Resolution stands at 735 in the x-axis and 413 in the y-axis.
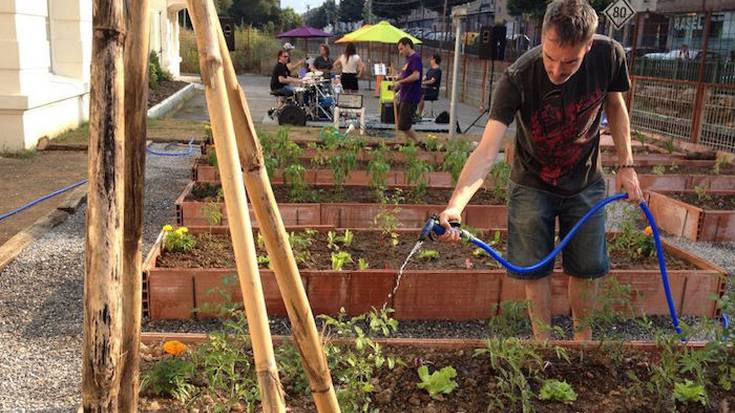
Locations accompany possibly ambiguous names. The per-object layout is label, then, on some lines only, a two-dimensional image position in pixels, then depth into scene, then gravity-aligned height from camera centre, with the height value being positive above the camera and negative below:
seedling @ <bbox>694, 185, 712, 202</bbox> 6.47 -1.03
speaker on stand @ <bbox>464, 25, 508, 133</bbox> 15.47 +0.84
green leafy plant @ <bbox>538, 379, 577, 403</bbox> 2.67 -1.22
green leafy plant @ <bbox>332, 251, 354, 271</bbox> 4.22 -1.18
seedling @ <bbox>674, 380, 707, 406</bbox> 2.61 -1.18
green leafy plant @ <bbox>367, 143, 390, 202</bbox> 5.91 -0.95
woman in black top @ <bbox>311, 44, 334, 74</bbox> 16.58 +0.16
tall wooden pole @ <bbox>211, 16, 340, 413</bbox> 1.72 -0.40
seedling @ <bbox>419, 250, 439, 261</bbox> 4.64 -1.23
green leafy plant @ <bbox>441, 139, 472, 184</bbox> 6.82 -0.86
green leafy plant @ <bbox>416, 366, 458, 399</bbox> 2.71 -1.23
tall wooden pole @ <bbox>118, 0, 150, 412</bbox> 1.62 -0.32
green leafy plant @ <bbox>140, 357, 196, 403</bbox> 2.70 -1.25
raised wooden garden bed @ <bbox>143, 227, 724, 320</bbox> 3.98 -1.27
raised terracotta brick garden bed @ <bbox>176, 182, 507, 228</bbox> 5.45 -1.16
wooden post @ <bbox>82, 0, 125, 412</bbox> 1.49 -0.28
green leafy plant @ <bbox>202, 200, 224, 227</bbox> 4.89 -1.06
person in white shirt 16.30 +0.08
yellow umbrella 19.33 +1.12
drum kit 14.49 -0.62
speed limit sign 10.66 +1.11
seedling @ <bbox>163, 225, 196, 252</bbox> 4.50 -1.17
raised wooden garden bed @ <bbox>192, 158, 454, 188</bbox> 6.61 -1.05
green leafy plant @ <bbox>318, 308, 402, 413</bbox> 2.59 -1.21
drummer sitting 13.76 -0.21
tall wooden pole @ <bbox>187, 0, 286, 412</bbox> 1.57 -0.24
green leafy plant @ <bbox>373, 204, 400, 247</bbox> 4.86 -1.12
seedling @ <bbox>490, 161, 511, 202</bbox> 6.33 -0.96
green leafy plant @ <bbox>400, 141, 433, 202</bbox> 6.23 -0.96
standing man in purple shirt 10.86 -0.26
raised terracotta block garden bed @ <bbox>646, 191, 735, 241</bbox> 5.83 -1.14
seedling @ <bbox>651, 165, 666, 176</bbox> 7.46 -0.94
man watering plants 2.83 -0.33
